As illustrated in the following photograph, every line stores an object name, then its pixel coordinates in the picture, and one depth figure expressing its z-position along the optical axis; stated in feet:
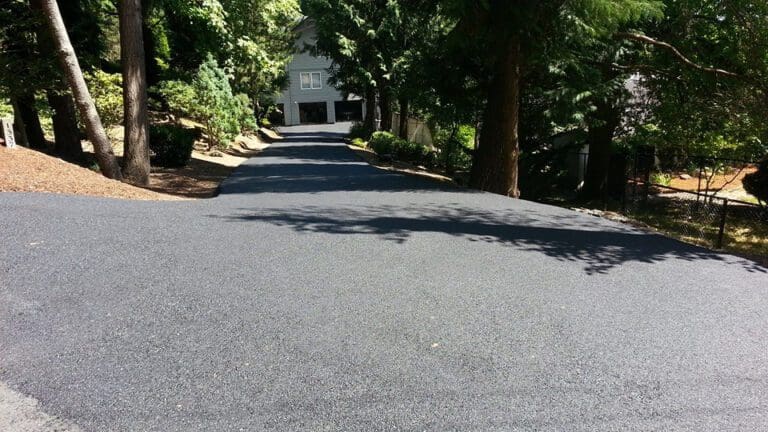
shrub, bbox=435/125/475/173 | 74.64
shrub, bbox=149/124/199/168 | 56.75
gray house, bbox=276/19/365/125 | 213.66
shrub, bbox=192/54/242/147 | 69.67
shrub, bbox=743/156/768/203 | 45.80
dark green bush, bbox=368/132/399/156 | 80.38
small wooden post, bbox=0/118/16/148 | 31.96
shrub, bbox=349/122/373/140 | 115.65
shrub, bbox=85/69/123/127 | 50.03
